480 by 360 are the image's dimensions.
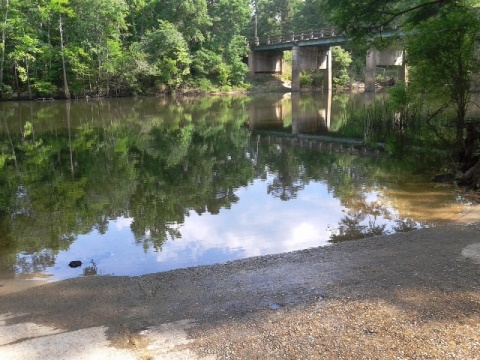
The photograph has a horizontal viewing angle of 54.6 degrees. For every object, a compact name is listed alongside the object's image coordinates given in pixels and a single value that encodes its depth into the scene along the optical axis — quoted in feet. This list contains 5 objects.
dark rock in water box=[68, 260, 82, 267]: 22.31
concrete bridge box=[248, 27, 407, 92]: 169.89
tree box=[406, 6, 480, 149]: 41.19
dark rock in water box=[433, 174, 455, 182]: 36.58
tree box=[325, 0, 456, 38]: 42.42
